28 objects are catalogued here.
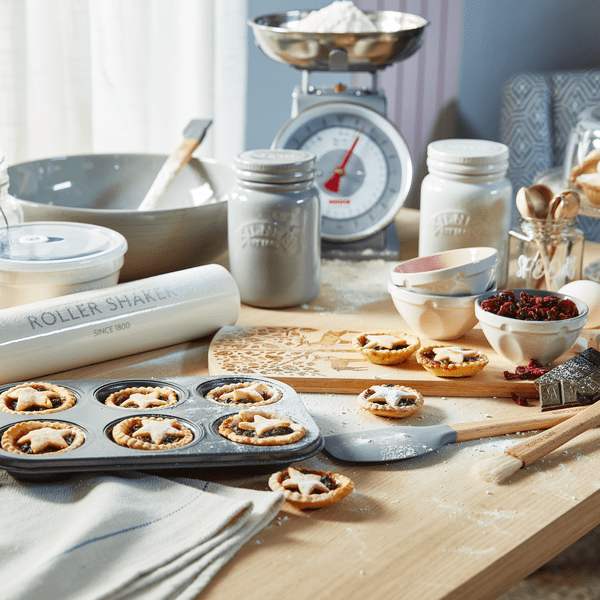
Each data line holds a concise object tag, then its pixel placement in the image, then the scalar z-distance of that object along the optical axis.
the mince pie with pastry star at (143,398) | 0.89
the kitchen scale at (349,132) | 1.45
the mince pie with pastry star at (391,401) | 0.94
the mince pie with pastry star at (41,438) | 0.77
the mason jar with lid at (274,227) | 1.25
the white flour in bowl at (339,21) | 1.50
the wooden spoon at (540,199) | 1.33
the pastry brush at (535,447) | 0.81
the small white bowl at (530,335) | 1.02
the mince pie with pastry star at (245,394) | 0.90
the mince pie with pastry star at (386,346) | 1.06
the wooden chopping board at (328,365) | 1.03
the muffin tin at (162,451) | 0.76
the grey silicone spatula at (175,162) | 1.46
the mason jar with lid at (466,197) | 1.31
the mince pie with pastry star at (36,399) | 0.86
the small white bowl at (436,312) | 1.12
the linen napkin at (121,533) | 0.63
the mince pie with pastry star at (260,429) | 0.80
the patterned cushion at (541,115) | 2.30
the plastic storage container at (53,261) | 1.10
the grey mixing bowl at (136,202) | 1.28
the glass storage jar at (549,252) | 1.33
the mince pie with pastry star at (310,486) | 0.75
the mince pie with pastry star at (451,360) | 1.02
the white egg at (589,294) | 1.21
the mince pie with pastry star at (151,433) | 0.79
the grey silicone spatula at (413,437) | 0.85
